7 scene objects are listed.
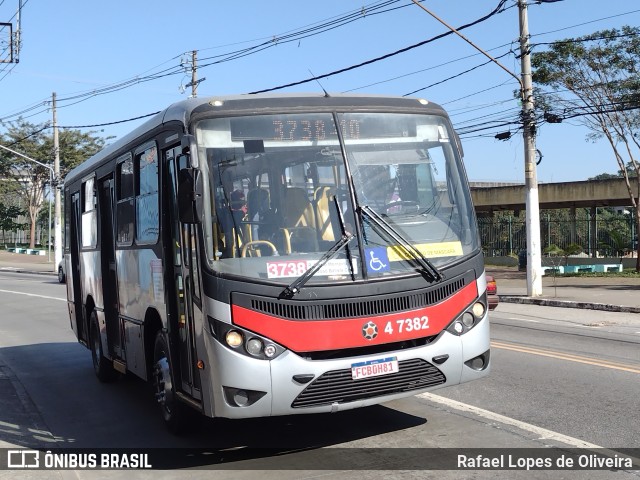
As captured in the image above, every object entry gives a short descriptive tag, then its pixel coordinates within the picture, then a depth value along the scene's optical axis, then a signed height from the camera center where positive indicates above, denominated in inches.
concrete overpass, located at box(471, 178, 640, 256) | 1489.9 +55.1
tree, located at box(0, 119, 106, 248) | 2699.3 +285.2
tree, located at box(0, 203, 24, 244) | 3176.7 +100.8
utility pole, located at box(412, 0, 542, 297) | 863.7 +67.3
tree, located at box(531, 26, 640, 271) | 1193.4 +224.0
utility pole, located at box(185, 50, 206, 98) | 1441.9 +289.2
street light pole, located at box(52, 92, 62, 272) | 1837.6 +98.6
